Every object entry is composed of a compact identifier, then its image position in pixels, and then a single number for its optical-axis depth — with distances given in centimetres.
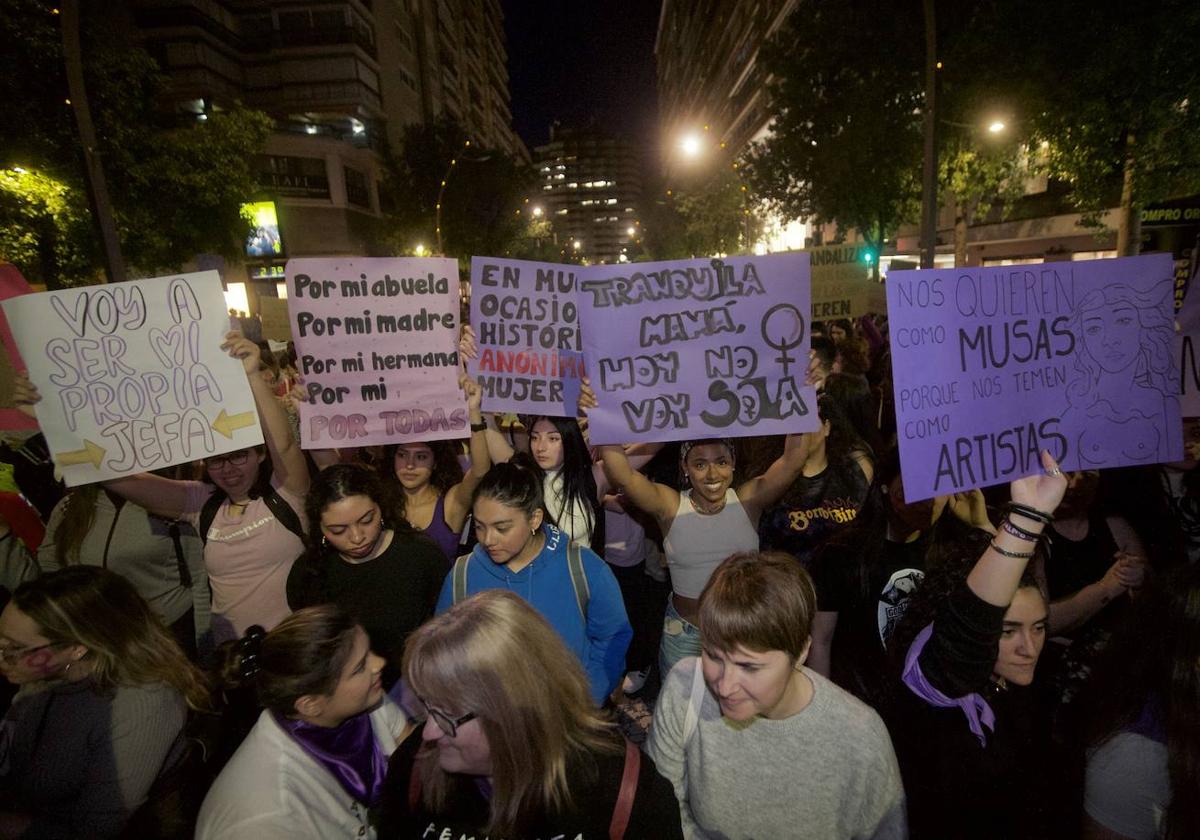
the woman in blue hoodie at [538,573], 279
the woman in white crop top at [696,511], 328
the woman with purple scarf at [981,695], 184
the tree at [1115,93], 974
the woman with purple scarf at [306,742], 177
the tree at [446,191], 4194
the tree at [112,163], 1129
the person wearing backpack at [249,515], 328
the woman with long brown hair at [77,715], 215
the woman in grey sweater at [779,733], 182
